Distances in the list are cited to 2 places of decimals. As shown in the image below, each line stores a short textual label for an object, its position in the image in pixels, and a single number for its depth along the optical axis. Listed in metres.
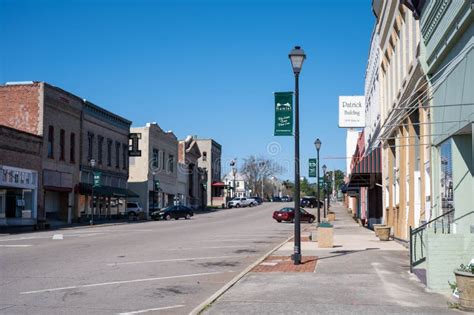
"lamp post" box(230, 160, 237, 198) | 103.25
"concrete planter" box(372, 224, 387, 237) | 25.72
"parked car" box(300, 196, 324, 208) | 84.44
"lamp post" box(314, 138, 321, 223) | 36.91
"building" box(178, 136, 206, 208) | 87.69
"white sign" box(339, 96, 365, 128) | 41.75
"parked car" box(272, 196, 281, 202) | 126.44
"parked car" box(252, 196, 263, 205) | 98.02
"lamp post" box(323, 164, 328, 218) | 52.19
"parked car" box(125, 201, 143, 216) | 60.10
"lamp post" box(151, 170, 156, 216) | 70.93
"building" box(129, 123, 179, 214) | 69.94
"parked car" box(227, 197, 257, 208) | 94.31
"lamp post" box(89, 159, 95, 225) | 46.27
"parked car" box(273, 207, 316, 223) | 49.25
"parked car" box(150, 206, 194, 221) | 57.06
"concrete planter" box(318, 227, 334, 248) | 22.17
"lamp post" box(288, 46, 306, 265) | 16.53
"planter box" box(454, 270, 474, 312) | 9.41
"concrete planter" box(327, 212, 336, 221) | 49.38
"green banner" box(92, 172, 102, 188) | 48.53
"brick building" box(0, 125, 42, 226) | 39.25
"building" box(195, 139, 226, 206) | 111.00
